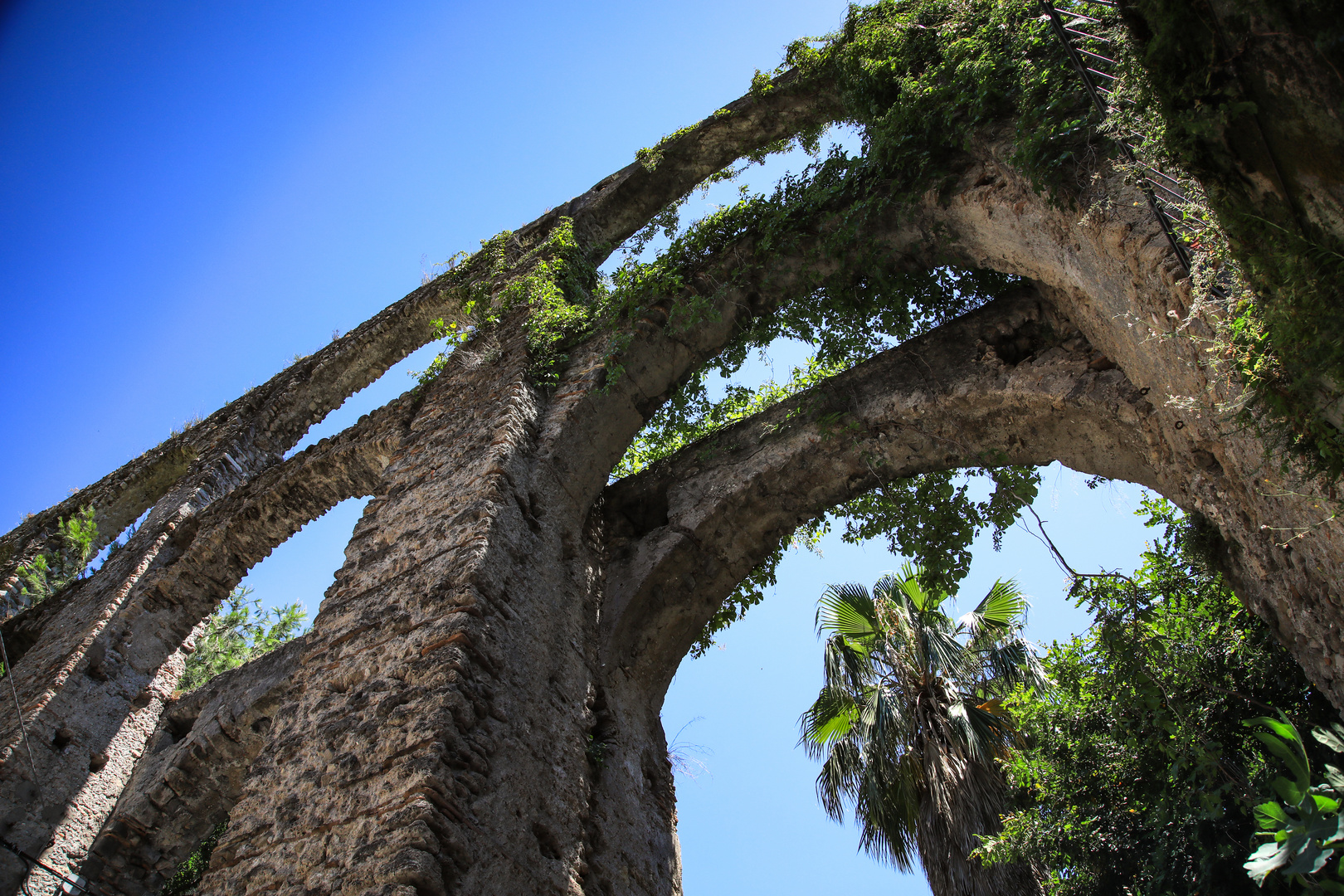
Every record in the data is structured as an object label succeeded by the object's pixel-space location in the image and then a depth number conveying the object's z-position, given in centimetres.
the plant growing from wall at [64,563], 939
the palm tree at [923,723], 655
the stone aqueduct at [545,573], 320
